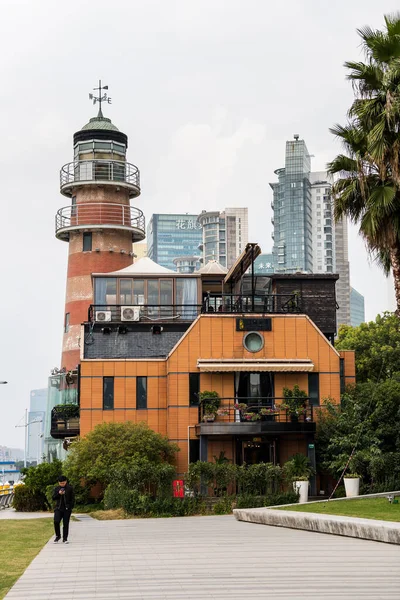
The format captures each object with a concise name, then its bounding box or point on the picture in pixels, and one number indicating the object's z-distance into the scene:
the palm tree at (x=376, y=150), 28.69
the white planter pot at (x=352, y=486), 34.31
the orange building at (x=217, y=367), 39.59
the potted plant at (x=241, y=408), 38.59
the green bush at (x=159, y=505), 32.16
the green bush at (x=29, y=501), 40.25
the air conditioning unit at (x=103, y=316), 45.06
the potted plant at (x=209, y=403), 39.34
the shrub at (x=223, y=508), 32.75
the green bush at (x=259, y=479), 33.94
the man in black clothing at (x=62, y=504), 23.06
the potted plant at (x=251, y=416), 38.16
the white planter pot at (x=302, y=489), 34.50
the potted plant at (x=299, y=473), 34.62
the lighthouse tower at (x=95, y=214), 65.88
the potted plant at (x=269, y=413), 38.66
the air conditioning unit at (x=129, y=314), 44.75
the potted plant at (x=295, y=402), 39.09
